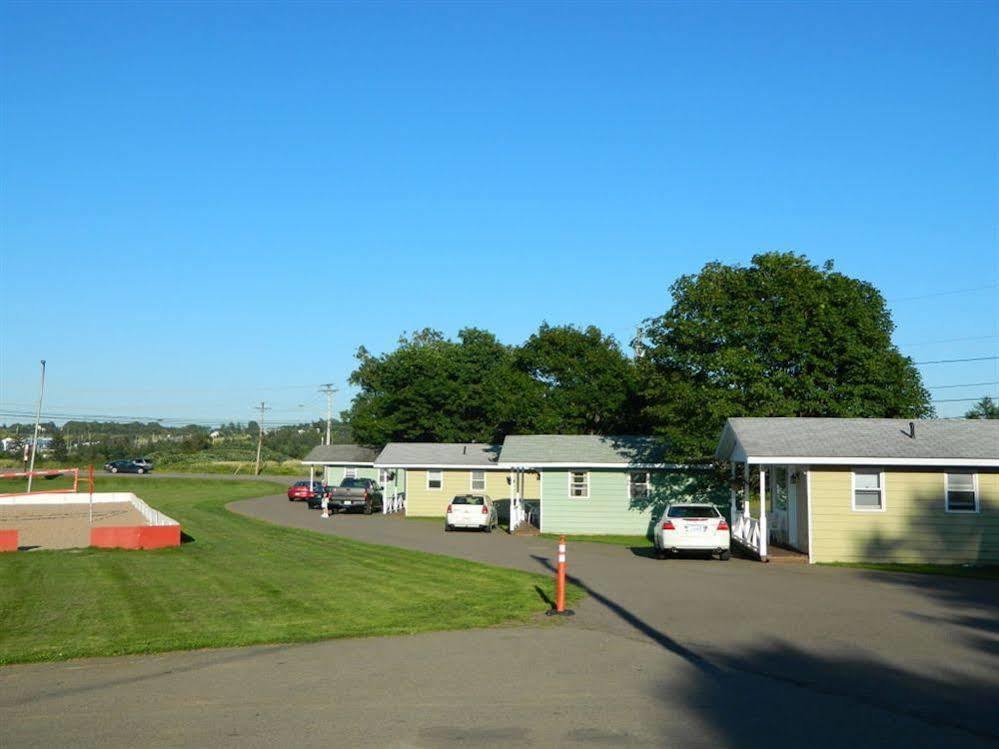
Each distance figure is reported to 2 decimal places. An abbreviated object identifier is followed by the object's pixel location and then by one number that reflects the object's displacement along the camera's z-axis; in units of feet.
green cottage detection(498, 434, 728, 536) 114.83
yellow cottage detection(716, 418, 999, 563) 78.12
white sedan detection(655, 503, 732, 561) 76.69
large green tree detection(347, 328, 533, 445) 203.92
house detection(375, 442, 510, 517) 157.07
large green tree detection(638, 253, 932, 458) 101.24
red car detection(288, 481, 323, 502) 183.13
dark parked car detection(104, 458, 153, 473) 303.48
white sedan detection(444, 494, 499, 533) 119.03
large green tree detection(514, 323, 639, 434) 172.35
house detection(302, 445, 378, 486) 201.77
